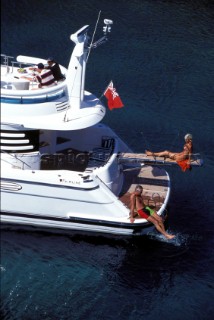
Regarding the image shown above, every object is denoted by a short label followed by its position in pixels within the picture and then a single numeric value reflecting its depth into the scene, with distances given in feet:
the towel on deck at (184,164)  77.56
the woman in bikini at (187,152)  77.51
